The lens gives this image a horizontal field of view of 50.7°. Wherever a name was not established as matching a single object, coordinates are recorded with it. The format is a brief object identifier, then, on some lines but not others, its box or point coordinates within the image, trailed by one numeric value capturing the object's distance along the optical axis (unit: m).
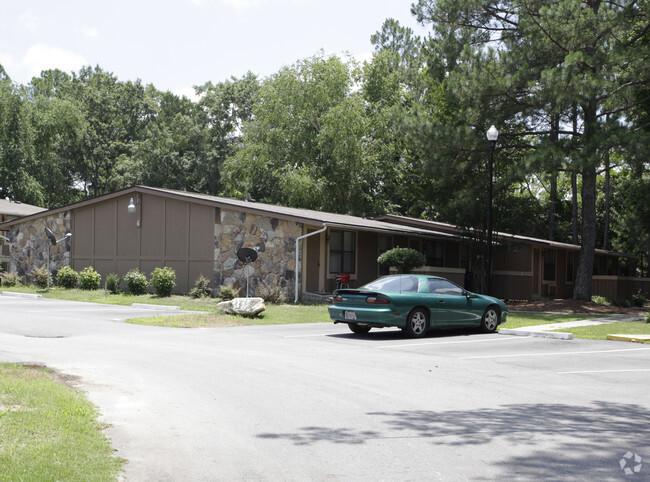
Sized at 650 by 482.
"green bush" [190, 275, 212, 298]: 27.28
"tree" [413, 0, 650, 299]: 24.83
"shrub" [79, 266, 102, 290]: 30.97
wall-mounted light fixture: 29.52
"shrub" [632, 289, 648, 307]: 32.28
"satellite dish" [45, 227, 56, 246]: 30.77
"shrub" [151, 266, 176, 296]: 27.53
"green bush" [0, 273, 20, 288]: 33.84
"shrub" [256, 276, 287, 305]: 26.02
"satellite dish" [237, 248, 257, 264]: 23.67
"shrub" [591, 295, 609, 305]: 33.74
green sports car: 15.54
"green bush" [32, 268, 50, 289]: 32.25
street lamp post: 22.08
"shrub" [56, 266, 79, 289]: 31.67
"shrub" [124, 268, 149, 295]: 28.98
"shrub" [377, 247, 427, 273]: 27.21
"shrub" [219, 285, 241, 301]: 25.86
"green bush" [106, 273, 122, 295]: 29.59
